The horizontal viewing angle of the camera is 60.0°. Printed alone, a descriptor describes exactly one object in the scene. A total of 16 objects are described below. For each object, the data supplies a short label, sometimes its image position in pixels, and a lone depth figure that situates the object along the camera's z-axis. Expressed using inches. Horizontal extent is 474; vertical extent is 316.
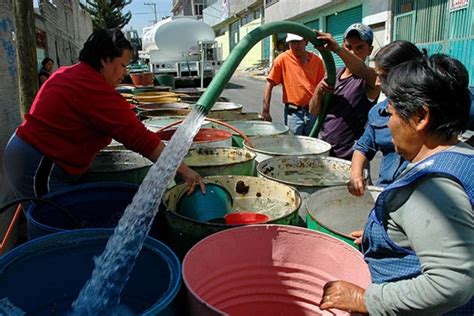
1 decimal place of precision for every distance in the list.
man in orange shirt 152.0
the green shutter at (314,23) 797.2
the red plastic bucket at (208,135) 123.7
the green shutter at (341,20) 626.0
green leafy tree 1427.2
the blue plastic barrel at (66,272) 54.7
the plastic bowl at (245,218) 75.1
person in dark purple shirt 105.5
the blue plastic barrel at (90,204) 78.8
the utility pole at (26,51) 148.3
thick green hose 82.1
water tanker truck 566.3
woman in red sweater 76.8
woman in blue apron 39.8
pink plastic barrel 60.2
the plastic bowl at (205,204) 79.6
